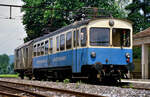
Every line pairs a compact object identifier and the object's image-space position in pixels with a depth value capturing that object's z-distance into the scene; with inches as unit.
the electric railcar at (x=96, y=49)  642.2
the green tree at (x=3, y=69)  6606.3
